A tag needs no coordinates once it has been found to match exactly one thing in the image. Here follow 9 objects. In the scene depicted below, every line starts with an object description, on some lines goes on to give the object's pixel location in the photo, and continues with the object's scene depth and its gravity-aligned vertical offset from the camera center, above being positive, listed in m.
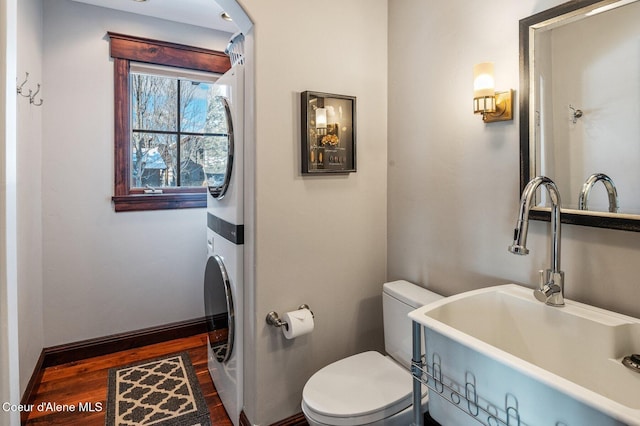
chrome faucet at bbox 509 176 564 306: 1.08 -0.11
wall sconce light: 1.41 +0.45
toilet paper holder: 1.69 -0.52
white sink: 0.78 -0.41
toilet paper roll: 1.66 -0.52
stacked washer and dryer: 1.75 -0.20
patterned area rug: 1.96 -1.10
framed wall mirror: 1.12 +0.35
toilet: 1.38 -0.74
